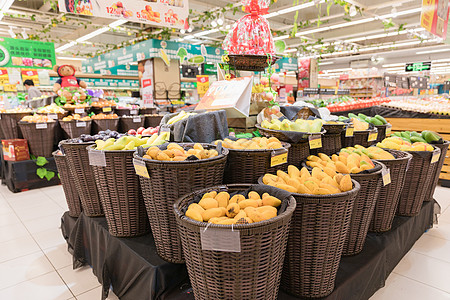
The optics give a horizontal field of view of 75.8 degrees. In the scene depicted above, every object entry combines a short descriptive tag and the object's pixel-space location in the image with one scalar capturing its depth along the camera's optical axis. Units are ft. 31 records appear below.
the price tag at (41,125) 13.61
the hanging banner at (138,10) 12.96
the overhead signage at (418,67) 44.42
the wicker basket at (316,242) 3.86
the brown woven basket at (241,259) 3.08
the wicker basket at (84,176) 6.38
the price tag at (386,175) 5.06
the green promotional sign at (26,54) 25.64
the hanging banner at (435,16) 13.48
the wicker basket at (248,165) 5.15
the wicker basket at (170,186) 4.17
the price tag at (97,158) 5.09
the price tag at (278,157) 5.18
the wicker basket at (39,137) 13.67
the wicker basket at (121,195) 5.13
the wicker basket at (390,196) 5.98
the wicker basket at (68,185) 7.47
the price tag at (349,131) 7.59
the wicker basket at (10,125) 14.92
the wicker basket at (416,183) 7.09
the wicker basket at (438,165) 7.81
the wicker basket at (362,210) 4.96
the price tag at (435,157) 7.17
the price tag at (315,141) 6.03
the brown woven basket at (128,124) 16.34
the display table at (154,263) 4.62
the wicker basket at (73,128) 14.07
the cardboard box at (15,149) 13.52
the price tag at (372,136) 8.24
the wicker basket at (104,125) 15.07
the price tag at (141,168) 4.28
